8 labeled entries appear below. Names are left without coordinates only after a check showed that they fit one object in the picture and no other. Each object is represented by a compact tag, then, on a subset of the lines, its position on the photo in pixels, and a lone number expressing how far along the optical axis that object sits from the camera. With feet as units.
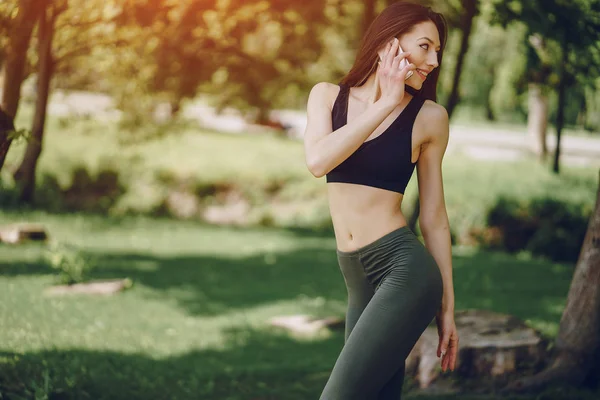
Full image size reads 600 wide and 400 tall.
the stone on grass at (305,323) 23.32
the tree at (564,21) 20.01
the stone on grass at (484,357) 15.66
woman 8.02
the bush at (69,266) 27.15
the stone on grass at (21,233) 37.65
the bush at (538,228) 41.37
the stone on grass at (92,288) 26.40
